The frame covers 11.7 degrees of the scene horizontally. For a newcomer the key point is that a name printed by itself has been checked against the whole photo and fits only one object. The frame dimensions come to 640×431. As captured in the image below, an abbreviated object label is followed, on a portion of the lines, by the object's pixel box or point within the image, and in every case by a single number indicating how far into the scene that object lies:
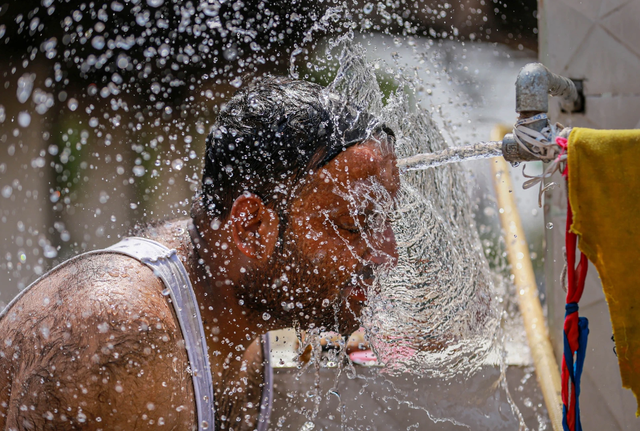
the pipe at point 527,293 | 3.27
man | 2.91
